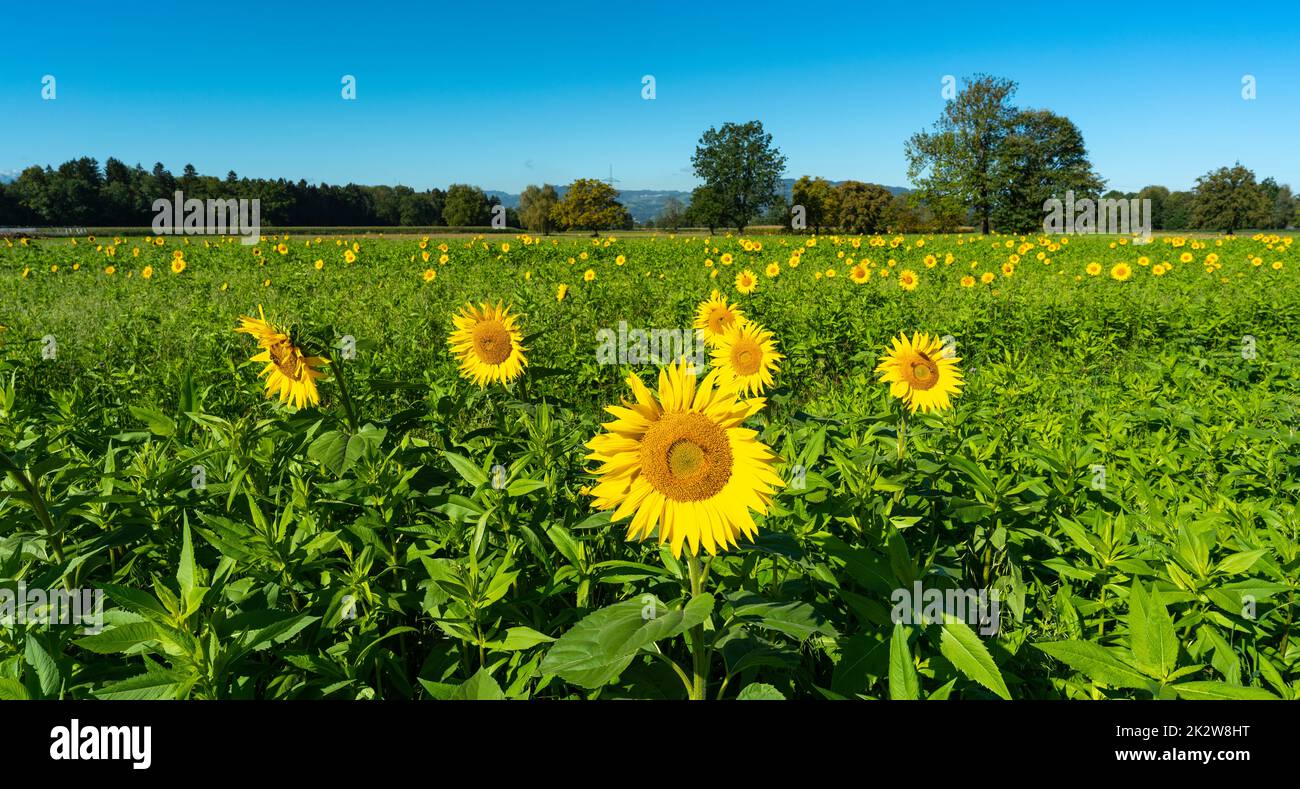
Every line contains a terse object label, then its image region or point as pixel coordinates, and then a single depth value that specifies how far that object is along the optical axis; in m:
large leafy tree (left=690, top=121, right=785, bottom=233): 62.38
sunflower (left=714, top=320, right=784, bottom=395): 3.54
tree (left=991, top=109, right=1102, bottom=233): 57.41
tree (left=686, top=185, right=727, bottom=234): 62.00
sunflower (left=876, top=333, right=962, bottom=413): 3.62
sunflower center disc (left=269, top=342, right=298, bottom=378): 2.90
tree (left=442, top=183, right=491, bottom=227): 57.53
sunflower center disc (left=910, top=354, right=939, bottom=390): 3.62
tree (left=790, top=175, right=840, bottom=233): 61.23
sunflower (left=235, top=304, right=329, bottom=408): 2.91
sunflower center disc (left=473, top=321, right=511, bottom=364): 3.61
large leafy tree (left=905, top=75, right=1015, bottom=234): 58.53
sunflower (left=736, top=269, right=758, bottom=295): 8.56
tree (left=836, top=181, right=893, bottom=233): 62.00
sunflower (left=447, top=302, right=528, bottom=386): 3.61
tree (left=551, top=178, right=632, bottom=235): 49.97
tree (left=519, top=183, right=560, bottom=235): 58.41
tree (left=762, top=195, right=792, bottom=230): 61.91
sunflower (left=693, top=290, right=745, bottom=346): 4.02
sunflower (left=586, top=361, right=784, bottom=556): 1.81
